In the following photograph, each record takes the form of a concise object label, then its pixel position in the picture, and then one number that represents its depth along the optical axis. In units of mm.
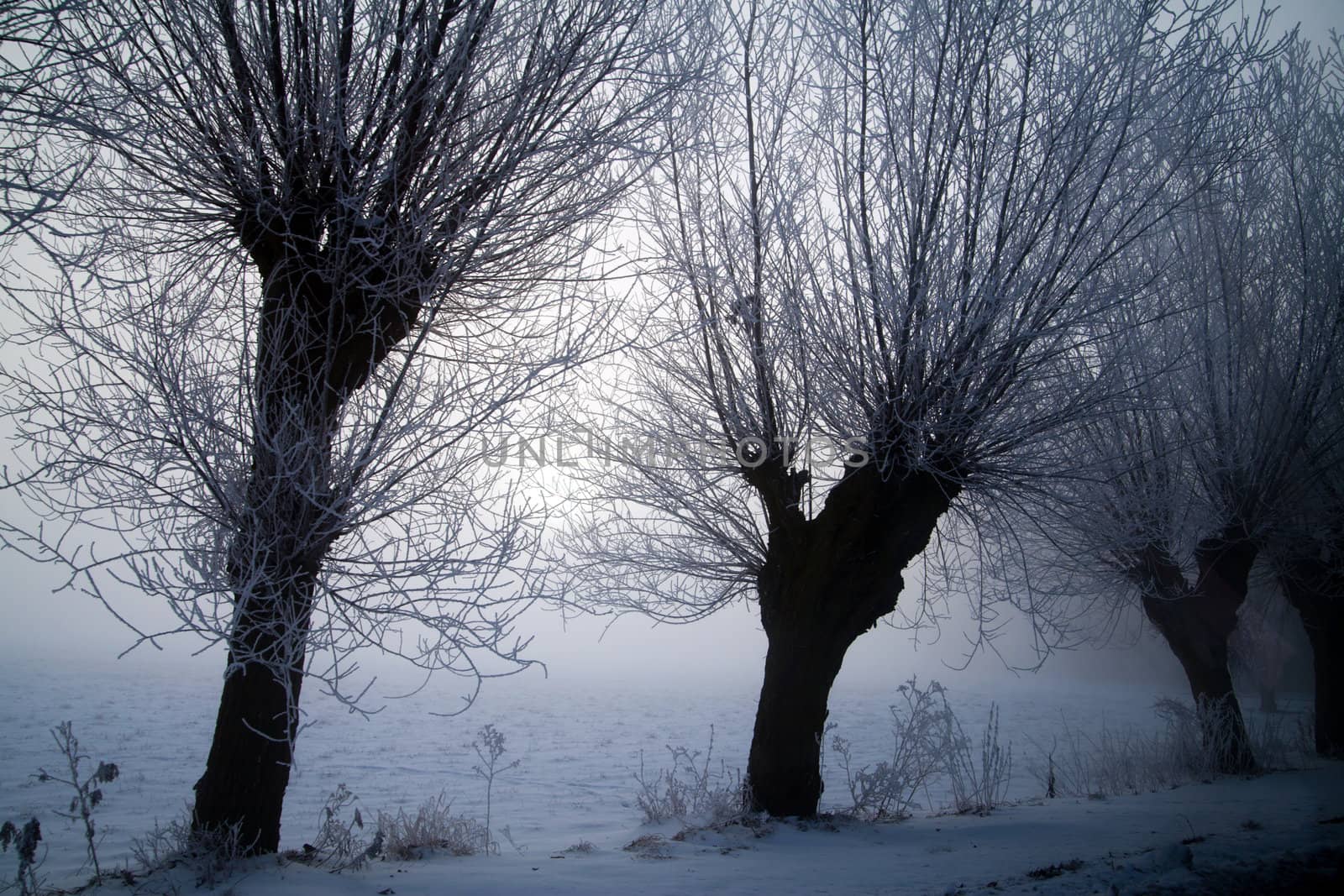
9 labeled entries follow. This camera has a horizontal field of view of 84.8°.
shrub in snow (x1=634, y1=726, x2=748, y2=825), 5676
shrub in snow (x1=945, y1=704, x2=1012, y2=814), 6355
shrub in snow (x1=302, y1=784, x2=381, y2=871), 4285
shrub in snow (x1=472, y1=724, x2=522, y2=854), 6082
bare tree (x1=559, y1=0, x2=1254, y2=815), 5008
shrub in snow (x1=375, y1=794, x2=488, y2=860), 4656
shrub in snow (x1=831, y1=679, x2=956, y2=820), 6098
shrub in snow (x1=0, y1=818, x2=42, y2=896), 3375
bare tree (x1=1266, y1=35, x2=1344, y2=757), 8438
